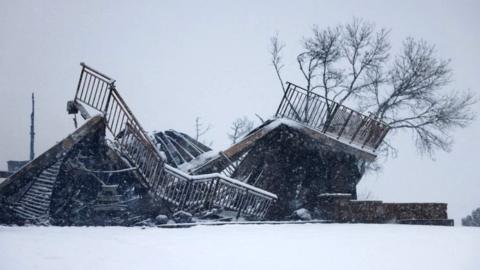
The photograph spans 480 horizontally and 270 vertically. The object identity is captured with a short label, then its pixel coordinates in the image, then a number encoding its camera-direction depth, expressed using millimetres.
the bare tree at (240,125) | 46375
